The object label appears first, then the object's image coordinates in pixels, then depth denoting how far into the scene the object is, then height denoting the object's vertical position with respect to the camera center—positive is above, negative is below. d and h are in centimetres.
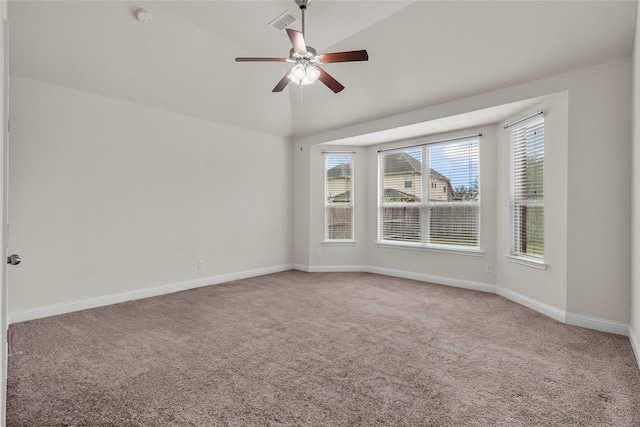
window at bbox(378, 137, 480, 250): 495 +27
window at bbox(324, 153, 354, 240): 621 +30
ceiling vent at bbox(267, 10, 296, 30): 335 +207
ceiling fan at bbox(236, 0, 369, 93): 277 +138
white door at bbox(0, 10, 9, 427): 136 +9
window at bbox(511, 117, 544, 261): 384 +29
